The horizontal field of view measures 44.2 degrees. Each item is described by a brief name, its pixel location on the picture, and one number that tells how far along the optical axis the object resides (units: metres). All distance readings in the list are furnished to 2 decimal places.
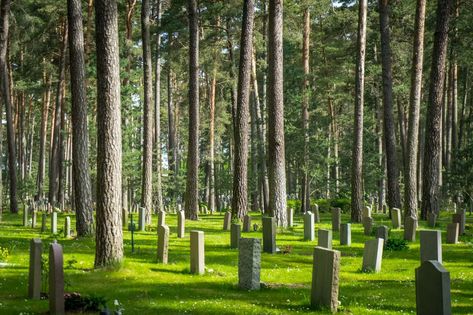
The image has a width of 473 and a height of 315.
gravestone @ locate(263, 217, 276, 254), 14.58
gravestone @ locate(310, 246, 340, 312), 7.98
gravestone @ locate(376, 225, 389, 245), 14.39
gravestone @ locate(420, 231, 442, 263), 11.38
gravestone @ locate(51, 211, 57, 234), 19.30
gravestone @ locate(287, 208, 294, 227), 21.73
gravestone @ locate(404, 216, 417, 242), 17.14
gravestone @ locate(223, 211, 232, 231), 20.94
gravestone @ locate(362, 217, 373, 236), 19.02
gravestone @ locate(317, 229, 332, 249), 12.86
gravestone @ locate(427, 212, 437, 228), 20.45
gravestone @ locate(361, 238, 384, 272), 11.86
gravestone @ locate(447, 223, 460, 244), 16.66
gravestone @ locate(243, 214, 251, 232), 19.02
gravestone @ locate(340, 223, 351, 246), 16.23
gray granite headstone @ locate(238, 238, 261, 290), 9.90
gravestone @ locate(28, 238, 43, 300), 8.80
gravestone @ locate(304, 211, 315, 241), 17.45
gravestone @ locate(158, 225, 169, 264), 12.33
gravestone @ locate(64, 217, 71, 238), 17.62
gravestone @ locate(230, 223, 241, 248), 15.11
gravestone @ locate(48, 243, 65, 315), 7.47
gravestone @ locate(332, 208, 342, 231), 20.38
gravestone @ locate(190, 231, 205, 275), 11.17
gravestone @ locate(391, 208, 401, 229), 20.86
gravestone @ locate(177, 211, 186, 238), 17.78
